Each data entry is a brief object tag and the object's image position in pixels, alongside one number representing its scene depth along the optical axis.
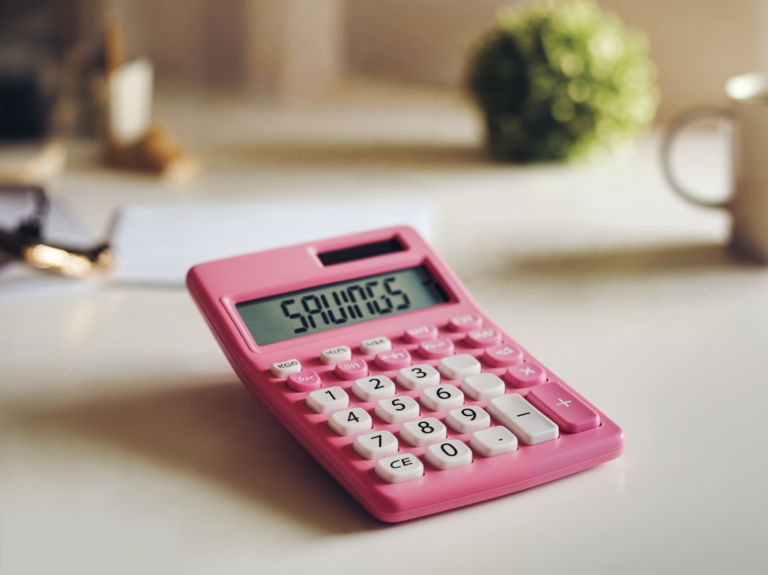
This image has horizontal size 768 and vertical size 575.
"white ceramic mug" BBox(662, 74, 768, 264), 0.67
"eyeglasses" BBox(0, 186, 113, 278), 0.67
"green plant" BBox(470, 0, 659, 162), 0.92
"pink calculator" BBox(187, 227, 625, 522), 0.41
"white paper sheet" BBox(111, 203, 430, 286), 0.73
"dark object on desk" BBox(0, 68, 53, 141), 1.07
